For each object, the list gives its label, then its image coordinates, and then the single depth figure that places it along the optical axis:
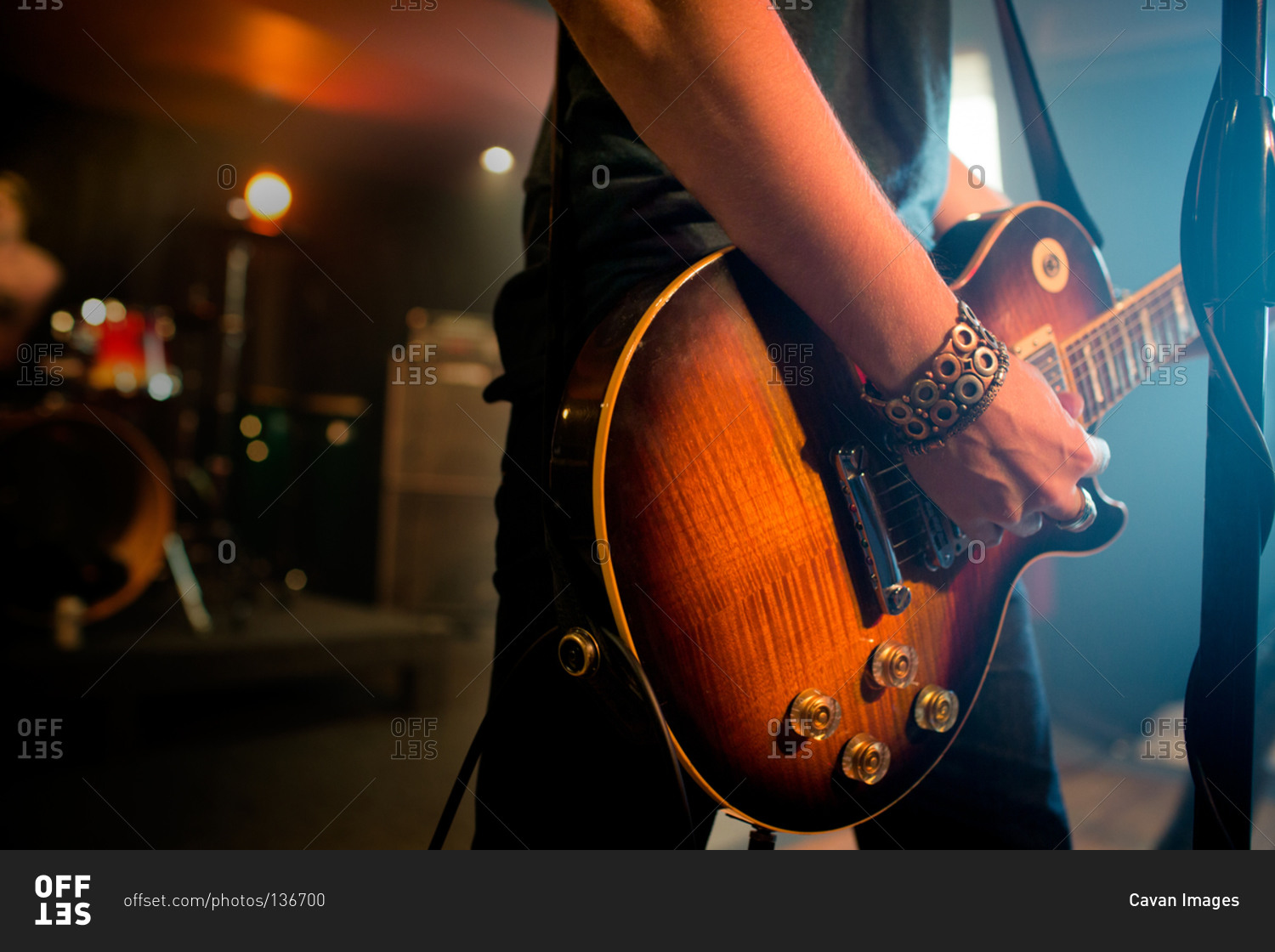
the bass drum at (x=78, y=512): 1.95
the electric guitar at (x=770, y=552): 0.40
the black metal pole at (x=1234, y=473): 0.54
